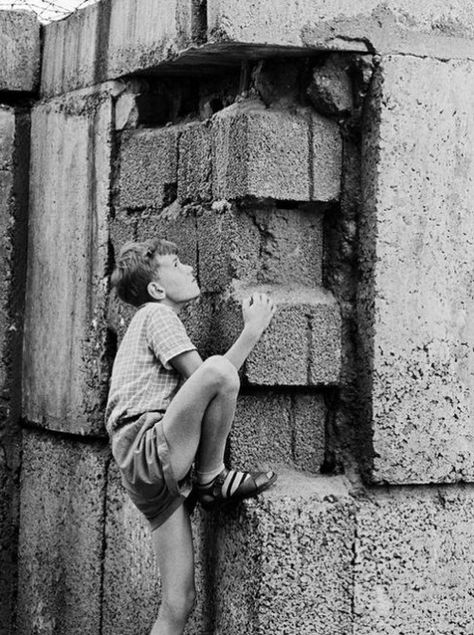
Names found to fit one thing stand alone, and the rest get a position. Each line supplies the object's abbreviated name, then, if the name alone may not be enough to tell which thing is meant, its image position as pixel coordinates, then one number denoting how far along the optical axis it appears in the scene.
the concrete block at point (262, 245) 5.50
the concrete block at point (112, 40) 5.78
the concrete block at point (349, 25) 5.40
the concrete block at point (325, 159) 5.54
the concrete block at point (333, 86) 5.53
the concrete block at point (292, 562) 5.31
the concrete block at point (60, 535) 6.41
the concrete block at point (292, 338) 5.41
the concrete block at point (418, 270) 5.45
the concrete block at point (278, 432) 5.48
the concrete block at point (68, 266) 6.41
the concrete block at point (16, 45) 7.07
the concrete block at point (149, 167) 5.96
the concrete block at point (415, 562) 5.41
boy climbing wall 5.17
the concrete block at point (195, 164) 5.71
